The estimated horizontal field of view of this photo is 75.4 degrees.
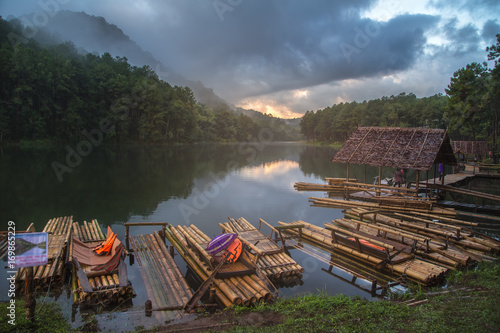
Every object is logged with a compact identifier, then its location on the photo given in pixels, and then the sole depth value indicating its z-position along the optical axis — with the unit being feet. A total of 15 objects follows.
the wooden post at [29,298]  24.06
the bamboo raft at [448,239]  40.11
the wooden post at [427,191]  71.66
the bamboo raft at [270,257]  36.91
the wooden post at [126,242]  47.63
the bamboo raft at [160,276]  30.32
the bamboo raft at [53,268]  32.45
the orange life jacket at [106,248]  37.82
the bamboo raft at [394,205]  62.23
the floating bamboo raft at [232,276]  30.19
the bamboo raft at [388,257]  35.40
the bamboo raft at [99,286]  29.86
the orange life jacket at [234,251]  36.22
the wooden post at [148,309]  28.48
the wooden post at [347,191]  79.97
